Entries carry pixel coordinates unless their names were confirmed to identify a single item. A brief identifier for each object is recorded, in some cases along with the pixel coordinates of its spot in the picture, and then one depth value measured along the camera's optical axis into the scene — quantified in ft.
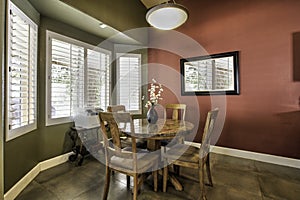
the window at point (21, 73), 6.43
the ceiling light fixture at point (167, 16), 6.82
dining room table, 6.00
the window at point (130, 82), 14.26
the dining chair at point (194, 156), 6.01
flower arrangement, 8.20
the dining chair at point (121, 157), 5.64
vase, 8.18
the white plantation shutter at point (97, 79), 11.91
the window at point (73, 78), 9.54
